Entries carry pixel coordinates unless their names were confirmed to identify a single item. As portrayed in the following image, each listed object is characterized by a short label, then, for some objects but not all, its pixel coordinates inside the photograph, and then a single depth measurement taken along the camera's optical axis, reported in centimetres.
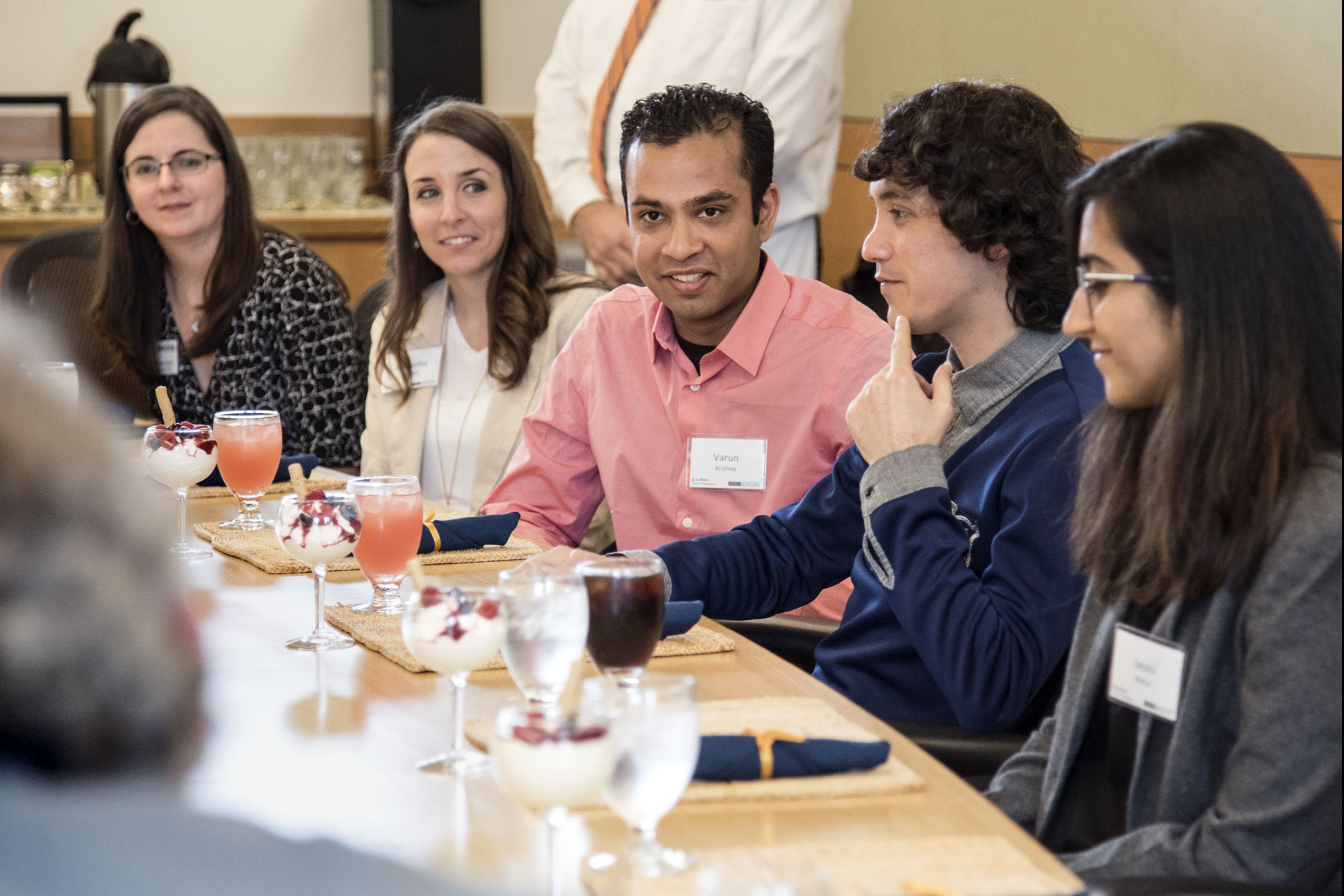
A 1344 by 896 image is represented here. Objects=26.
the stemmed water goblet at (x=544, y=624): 286
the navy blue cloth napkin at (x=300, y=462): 377
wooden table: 251
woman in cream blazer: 411
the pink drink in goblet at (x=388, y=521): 317
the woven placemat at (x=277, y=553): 337
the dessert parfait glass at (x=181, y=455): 347
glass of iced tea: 293
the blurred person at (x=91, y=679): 160
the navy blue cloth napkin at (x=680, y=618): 312
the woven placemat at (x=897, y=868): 227
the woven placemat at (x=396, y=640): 308
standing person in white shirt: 452
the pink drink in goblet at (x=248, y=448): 348
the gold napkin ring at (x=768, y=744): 274
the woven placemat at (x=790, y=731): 268
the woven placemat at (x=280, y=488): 373
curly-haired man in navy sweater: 314
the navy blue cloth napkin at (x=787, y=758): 272
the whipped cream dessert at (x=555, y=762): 224
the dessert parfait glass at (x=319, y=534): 313
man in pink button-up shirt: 368
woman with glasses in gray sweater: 267
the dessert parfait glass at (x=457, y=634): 287
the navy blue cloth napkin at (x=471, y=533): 341
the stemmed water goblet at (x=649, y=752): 230
